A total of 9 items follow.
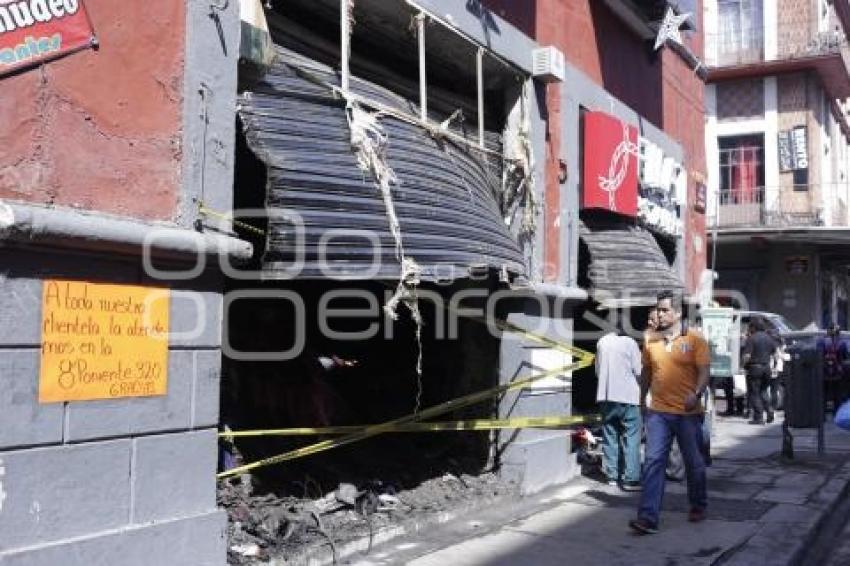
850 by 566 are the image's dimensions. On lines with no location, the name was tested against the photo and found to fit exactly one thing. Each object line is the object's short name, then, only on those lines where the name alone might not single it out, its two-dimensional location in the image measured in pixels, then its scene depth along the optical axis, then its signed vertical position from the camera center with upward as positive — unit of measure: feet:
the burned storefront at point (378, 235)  19.35 +2.64
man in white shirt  29.12 -1.60
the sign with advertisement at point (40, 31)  14.11 +5.15
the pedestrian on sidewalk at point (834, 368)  58.23 -1.06
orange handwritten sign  14.21 +0.07
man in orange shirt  22.91 -1.30
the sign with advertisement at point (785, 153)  95.86 +21.39
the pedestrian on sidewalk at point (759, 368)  50.65 -0.95
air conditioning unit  30.32 +9.77
